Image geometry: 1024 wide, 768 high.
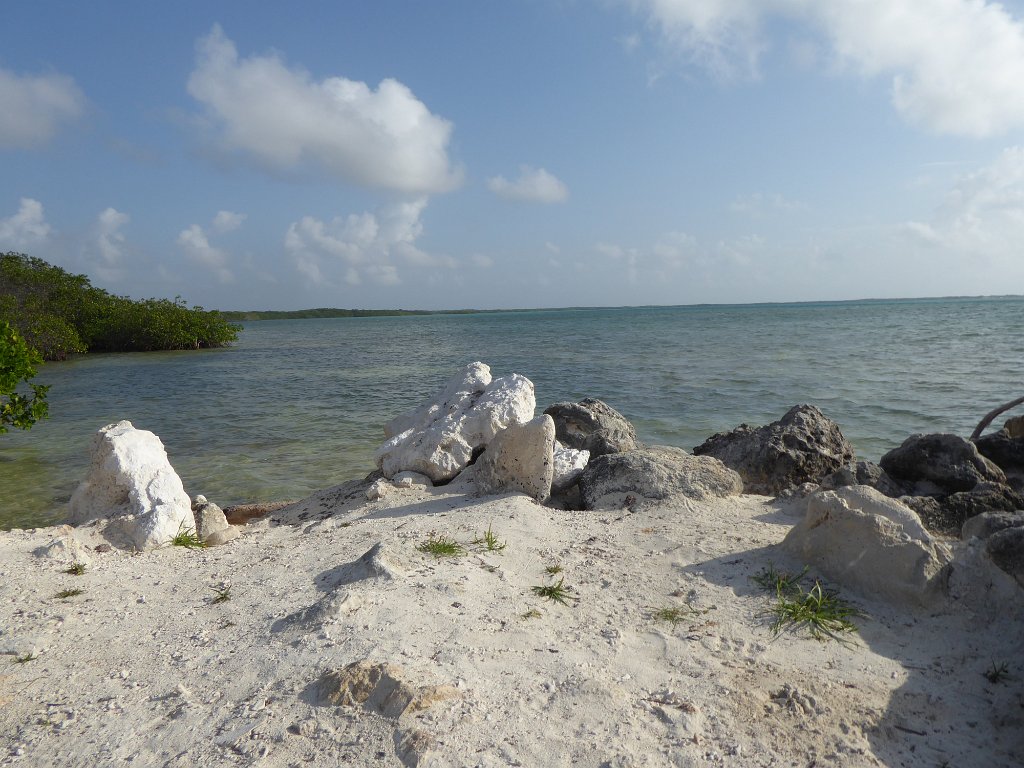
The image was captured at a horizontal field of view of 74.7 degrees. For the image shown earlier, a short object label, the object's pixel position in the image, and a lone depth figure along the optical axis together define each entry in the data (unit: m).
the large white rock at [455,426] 7.02
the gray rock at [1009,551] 3.83
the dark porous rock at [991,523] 4.42
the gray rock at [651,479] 5.76
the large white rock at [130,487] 5.46
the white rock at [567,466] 6.54
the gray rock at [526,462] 6.02
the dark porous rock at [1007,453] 7.04
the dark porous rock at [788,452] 6.87
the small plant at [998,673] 3.17
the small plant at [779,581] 3.95
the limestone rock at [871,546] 3.86
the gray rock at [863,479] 6.26
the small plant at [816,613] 3.55
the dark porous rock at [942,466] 6.22
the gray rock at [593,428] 7.51
